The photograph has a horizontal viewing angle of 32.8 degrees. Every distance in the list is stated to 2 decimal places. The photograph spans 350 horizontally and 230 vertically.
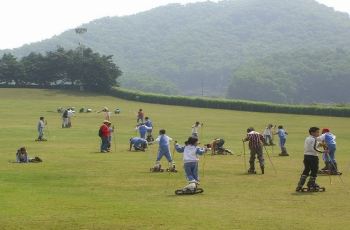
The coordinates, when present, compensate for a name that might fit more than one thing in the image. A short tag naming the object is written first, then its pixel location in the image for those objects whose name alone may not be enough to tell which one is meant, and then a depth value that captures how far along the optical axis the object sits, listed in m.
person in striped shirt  24.70
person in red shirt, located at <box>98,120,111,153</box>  34.72
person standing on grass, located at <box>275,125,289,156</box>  35.09
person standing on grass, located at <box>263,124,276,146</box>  42.31
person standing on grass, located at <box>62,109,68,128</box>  56.97
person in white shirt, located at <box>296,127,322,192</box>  19.47
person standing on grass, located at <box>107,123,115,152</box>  35.48
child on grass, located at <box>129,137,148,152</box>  36.09
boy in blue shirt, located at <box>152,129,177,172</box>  25.11
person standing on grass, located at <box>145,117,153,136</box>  41.44
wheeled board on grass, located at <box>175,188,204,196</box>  18.96
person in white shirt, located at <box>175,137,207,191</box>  19.84
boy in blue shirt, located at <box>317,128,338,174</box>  24.66
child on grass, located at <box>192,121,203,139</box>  42.60
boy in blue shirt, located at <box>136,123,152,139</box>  38.06
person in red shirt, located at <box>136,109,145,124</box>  52.54
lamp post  118.11
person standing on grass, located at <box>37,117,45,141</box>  42.98
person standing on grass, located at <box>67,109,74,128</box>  57.61
